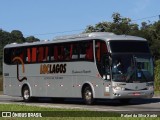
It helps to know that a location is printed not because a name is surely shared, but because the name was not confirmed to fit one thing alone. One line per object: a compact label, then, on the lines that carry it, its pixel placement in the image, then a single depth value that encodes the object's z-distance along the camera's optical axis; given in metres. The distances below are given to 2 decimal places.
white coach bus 24.50
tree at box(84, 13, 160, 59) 73.25
